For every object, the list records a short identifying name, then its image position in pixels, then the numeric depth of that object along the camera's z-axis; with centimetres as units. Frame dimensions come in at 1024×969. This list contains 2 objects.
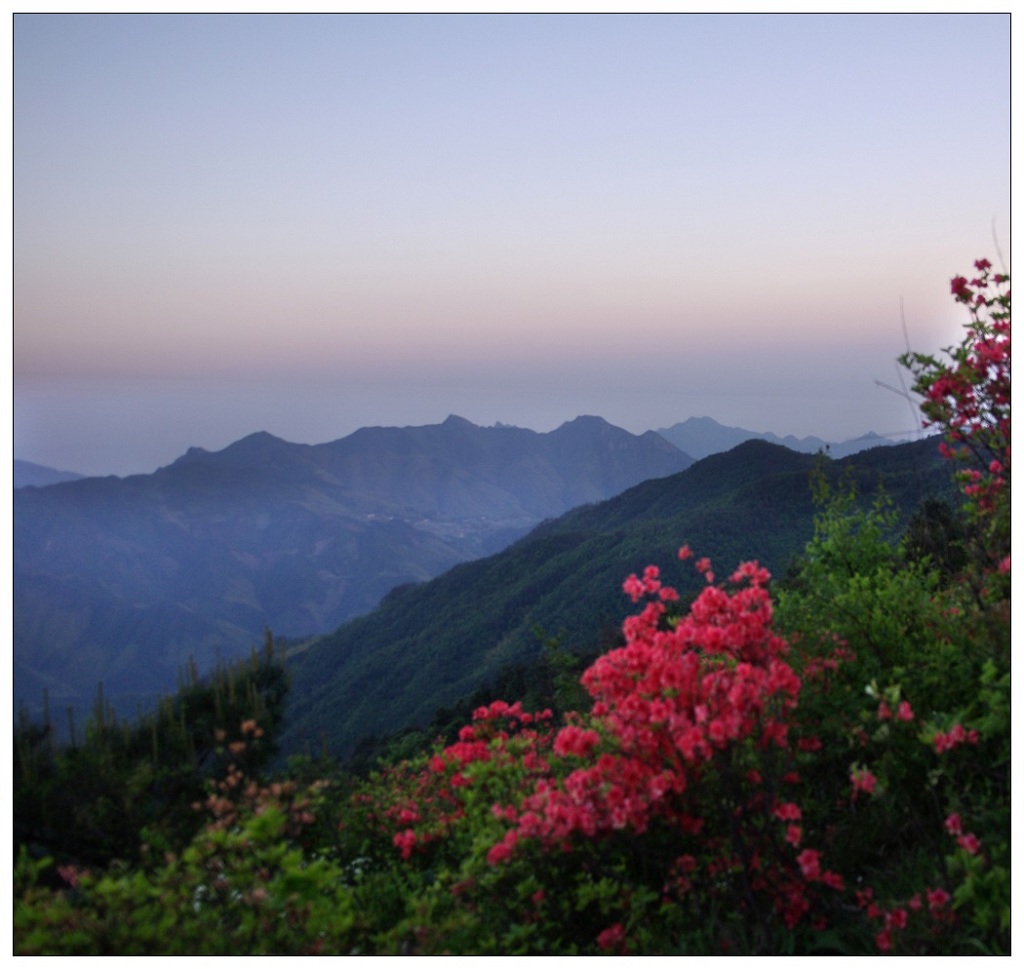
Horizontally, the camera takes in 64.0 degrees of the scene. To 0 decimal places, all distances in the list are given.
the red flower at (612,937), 256
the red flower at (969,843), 229
